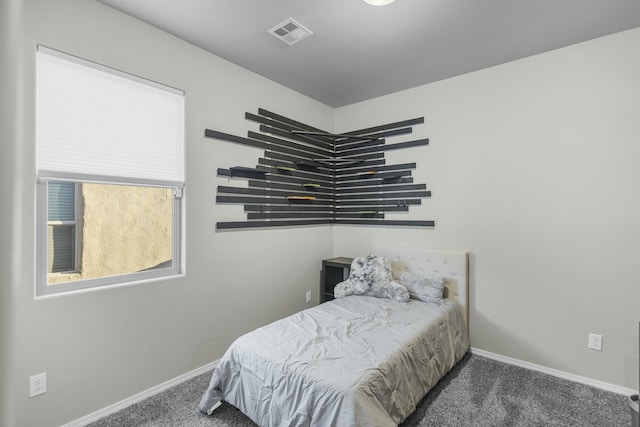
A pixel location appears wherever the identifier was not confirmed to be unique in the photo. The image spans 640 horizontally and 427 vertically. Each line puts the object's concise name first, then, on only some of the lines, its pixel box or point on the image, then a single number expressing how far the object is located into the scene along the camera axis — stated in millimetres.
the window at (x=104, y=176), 1953
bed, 1663
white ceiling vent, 2340
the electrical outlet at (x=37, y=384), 1845
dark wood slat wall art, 3121
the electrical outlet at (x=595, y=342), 2498
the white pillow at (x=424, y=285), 2982
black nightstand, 3736
